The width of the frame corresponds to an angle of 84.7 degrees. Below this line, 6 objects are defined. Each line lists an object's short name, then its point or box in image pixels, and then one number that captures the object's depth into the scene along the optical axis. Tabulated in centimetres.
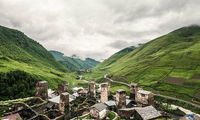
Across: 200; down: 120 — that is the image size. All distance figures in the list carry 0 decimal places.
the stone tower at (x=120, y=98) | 3838
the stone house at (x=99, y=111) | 3266
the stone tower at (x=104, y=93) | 4608
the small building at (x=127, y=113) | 3283
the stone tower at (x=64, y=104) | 3098
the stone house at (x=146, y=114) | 2804
